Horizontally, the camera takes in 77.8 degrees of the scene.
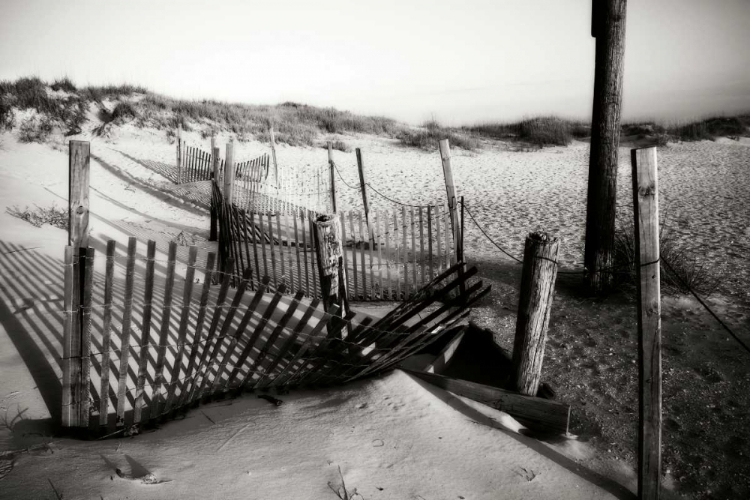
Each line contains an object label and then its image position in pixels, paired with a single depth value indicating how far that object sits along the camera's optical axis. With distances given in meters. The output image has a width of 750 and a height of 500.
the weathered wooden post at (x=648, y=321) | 2.73
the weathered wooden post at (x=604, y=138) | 5.55
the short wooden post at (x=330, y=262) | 3.67
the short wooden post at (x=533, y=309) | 3.37
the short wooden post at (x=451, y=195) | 5.95
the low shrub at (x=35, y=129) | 15.82
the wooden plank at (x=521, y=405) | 3.45
